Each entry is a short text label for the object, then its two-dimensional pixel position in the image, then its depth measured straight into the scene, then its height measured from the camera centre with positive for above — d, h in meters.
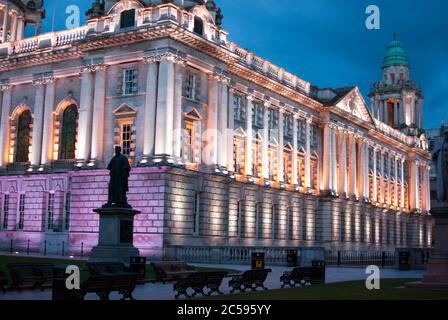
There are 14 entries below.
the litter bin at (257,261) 33.00 -0.60
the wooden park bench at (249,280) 23.07 -1.09
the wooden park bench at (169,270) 26.75 -0.95
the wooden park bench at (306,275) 25.66 -1.02
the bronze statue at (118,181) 29.75 +2.92
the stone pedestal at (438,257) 24.11 -0.18
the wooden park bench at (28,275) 21.59 -1.02
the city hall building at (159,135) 44.88 +8.63
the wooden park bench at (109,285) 18.42 -1.09
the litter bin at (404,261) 42.97 -0.61
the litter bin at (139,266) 25.61 -0.74
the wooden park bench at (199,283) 20.55 -1.09
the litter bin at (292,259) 40.50 -0.58
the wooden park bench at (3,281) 20.56 -1.14
